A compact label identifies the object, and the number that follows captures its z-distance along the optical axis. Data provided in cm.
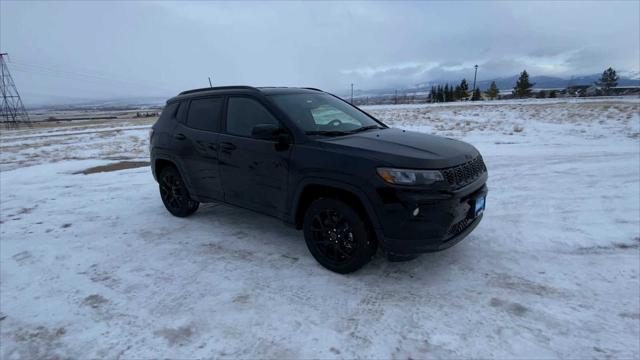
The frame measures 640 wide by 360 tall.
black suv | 303
